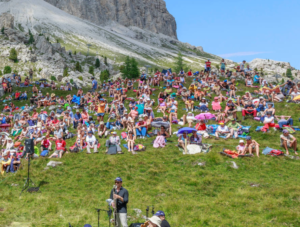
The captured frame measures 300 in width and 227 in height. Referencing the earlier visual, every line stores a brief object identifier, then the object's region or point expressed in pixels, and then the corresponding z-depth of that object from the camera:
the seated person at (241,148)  12.32
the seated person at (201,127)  15.47
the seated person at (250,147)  12.22
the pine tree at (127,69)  65.26
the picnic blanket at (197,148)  12.95
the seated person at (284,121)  15.48
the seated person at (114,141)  13.80
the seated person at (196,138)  13.42
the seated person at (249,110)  17.86
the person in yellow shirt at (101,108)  19.94
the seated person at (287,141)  12.57
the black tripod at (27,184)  10.06
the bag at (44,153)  14.03
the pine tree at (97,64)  93.54
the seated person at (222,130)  15.21
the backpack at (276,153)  12.11
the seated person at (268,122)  15.44
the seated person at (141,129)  16.03
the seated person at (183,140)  13.25
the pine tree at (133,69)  65.46
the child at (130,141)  13.61
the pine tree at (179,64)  87.32
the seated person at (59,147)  13.66
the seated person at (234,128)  14.94
